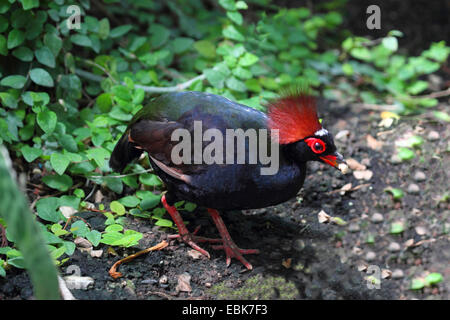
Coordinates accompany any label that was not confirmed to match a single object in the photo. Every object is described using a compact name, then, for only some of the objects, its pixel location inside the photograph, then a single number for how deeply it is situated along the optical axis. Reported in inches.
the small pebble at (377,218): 137.9
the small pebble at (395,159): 156.1
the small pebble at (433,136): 161.9
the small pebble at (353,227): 134.7
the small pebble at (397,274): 118.8
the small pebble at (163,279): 119.3
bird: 118.3
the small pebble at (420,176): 147.5
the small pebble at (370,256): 124.0
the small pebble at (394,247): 125.6
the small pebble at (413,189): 144.0
